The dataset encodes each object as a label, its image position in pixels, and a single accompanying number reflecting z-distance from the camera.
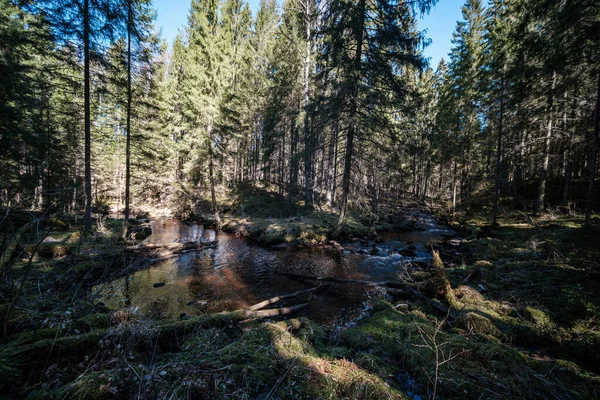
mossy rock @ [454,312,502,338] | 4.16
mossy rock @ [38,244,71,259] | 8.79
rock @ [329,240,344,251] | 12.42
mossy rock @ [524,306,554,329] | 4.45
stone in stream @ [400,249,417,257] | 11.29
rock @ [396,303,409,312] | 5.47
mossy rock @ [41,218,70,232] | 11.82
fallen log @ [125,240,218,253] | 9.97
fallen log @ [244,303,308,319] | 4.95
